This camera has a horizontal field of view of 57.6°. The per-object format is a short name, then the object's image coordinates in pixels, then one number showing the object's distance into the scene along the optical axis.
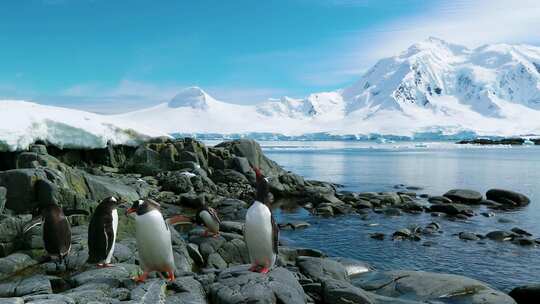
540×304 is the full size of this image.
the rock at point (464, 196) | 21.44
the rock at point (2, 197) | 10.75
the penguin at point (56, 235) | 7.76
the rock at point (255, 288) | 5.89
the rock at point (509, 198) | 21.12
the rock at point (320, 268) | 8.88
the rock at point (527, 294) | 8.85
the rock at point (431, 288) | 8.32
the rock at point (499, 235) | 14.36
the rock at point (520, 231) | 14.94
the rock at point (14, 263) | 7.85
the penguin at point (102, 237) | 7.39
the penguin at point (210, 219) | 11.53
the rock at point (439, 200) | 21.20
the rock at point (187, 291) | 5.80
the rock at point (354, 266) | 10.48
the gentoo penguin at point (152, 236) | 6.82
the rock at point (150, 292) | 5.57
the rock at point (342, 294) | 6.97
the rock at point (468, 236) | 14.40
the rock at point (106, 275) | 6.39
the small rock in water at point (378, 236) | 14.50
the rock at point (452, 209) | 18.66
